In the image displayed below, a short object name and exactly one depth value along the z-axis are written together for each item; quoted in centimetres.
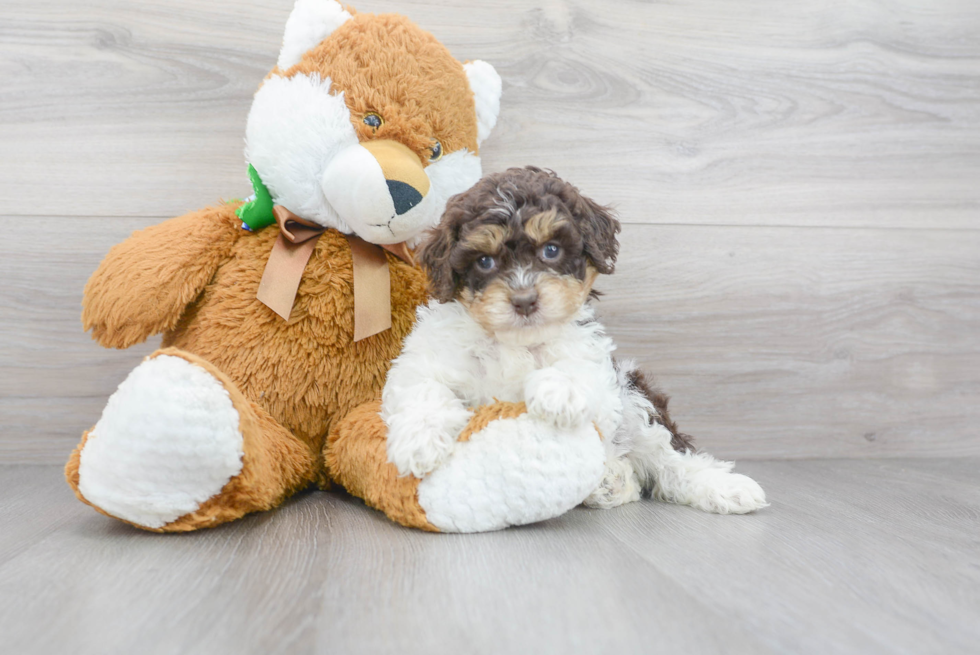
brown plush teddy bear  59
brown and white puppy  52
